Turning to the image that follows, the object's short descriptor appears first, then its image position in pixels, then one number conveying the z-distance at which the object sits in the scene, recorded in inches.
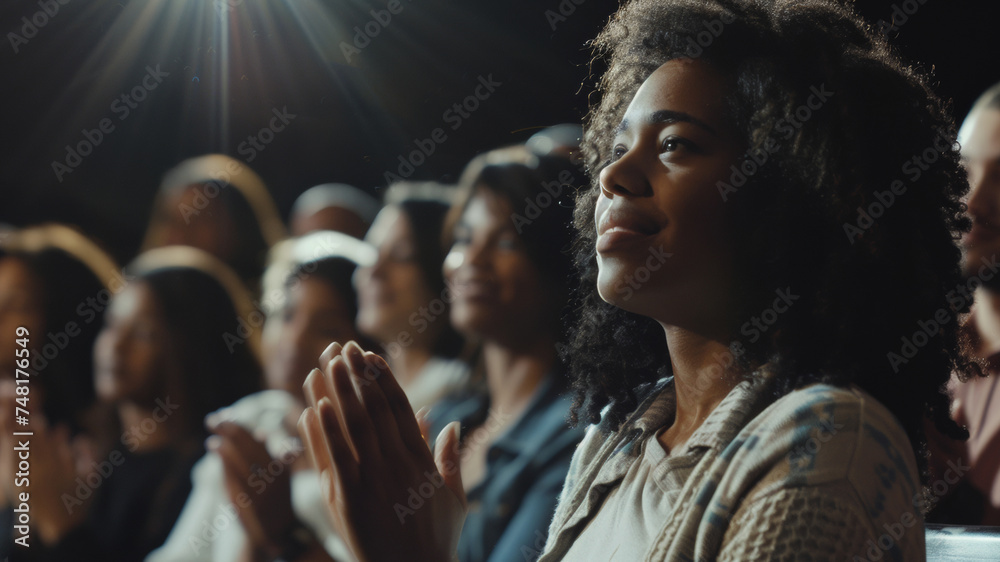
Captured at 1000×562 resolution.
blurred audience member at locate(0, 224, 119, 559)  94.3
